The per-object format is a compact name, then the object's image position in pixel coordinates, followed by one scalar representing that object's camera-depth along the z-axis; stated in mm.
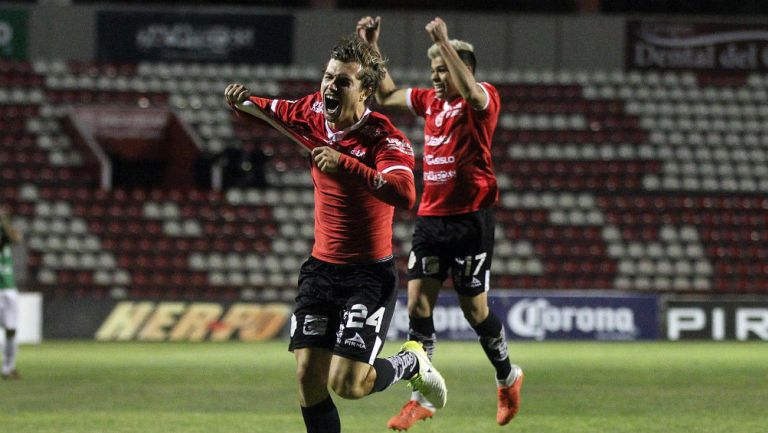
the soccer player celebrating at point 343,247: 12055
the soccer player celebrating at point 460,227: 15969
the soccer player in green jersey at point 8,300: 24453
